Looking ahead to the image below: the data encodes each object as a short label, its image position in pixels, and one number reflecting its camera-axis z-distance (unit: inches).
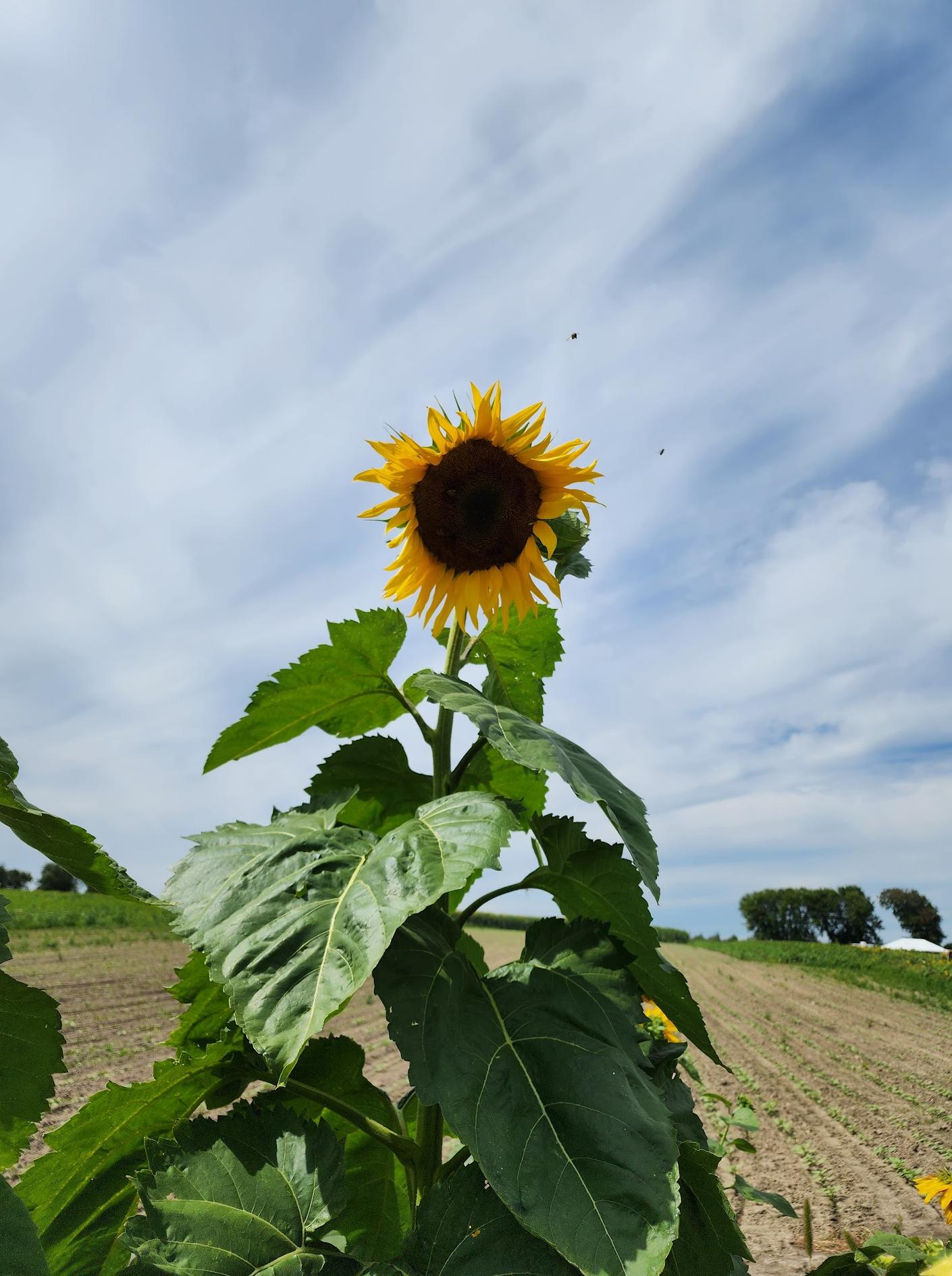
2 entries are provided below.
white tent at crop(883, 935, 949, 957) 1672.0
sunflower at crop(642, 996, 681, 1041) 135.8
